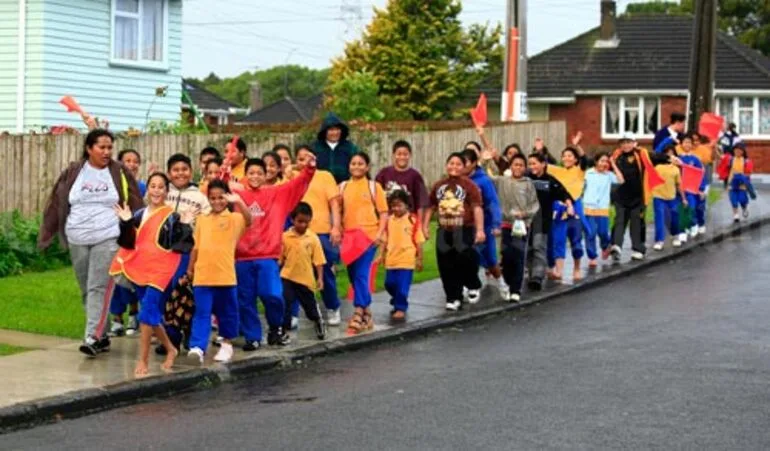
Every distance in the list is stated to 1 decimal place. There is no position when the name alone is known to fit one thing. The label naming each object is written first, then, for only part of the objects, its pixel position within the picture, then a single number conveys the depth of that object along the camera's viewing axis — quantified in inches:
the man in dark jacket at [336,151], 615.5
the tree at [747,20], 2876.5
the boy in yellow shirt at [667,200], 886.4
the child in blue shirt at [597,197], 795.4
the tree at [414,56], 2436.0
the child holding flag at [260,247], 505.7
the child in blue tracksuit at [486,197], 642.8
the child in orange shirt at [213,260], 479.2
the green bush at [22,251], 709.3
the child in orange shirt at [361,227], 562.6
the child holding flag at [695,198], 929.5
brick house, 2185.0
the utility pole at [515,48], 1293.1
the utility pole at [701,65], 1309.1
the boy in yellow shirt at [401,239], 591.8
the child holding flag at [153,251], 462.9
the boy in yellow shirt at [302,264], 537.6
